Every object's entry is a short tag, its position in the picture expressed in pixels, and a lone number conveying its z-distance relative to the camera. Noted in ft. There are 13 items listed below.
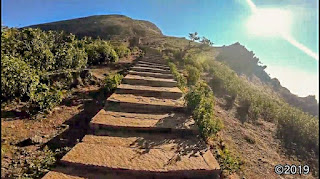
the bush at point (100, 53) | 29.81
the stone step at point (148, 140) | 10.63
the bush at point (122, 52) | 39.22
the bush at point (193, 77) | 26.27
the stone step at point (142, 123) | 11.81
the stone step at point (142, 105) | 14.37
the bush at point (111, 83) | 19.20
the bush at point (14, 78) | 11.43
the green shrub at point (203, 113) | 12.38
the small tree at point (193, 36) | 52.87
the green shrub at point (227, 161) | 10.88
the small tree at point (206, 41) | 57.94
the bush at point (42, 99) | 14.27
